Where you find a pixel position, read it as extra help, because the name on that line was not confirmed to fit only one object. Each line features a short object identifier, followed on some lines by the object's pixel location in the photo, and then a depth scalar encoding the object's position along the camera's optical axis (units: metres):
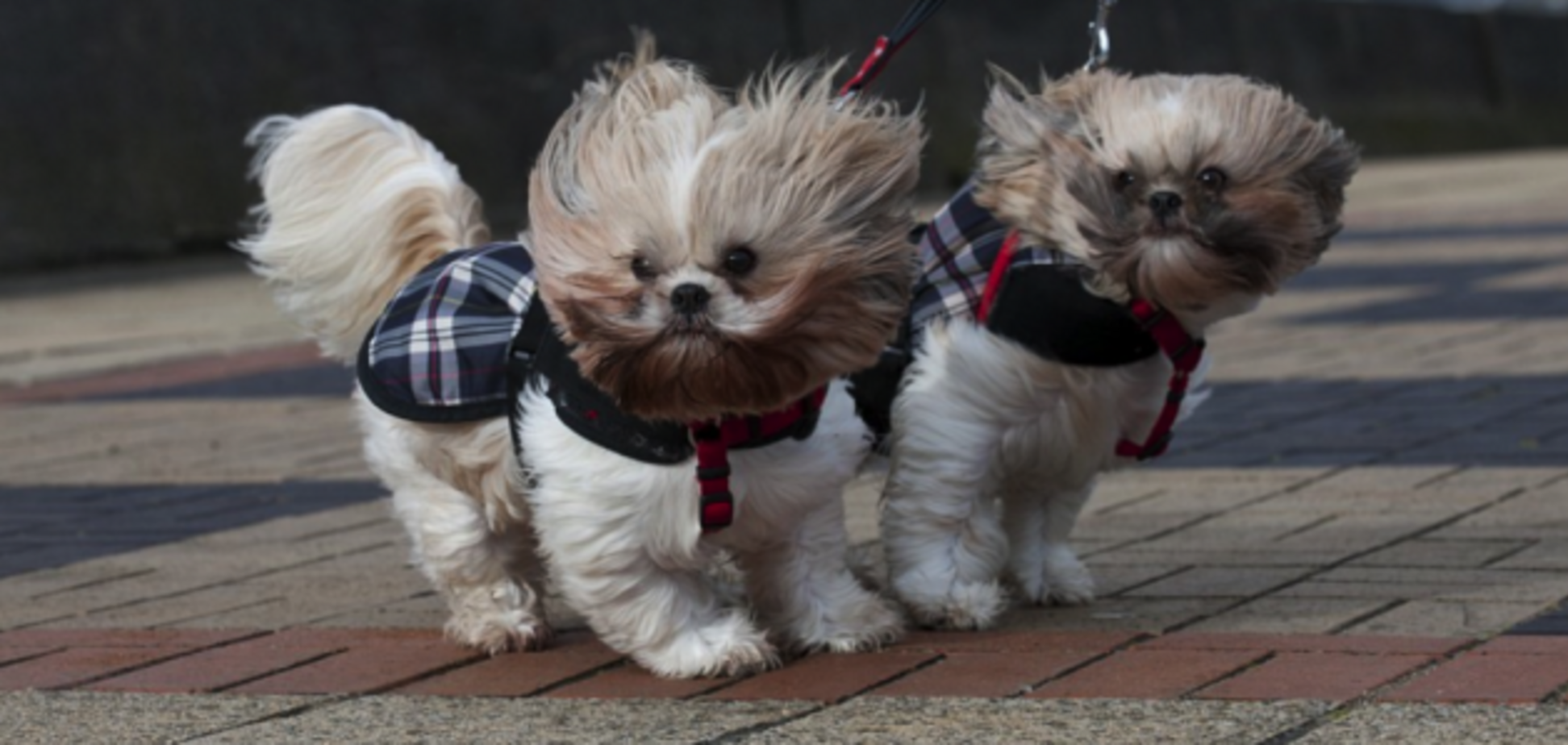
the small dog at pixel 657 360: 3.73
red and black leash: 4.24
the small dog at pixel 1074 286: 4.21
